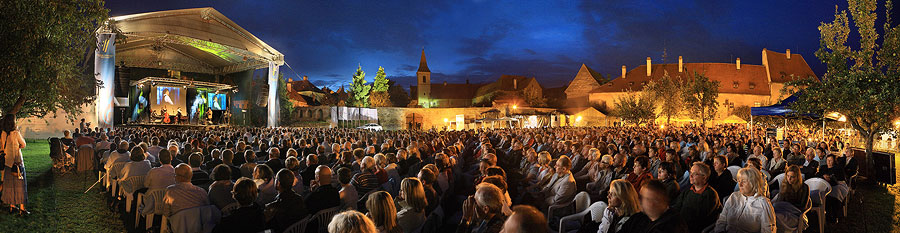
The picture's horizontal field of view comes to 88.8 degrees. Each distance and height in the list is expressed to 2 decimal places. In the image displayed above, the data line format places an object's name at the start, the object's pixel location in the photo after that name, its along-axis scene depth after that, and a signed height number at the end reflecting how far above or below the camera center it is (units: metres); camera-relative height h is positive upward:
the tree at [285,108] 43.59 +1.14
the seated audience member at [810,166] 7.12 -0.81
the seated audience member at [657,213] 2.81 -0.60
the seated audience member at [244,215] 3.55 -0.74
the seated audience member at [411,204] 3.67 -0.68
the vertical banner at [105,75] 20.83 +2.14
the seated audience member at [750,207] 3.56 -0.72
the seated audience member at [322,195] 4.44 -0.74
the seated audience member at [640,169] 5.59 -0.65
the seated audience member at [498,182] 4.15 -0.58
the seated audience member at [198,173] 5.93 -0.69
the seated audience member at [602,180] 6.44 -0.90
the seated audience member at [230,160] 6.62 -0.58
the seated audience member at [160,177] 5.38 -0.67
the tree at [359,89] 59.55 +3.92
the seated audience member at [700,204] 3.95 -0.76
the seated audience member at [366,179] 5.57 -0.73
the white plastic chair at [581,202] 4.91 -0.90
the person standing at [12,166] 6.90 -0.67
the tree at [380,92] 61.49 +3.69
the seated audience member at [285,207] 4.03 -0.78
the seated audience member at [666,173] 4.87 -0.60
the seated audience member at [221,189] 4.68 -0.70
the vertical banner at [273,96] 29.42 +1.52
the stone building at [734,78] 52.56 +4.47
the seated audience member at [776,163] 7.77 -0.84
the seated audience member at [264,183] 5.07 -0.70
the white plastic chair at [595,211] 4.30 -0.90
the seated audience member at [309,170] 6.49 -0.72
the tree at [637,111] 36.78 +0.49
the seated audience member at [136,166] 6.29 -0.63
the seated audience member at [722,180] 5.37 -0.75
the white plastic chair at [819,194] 5.11 -0.91
